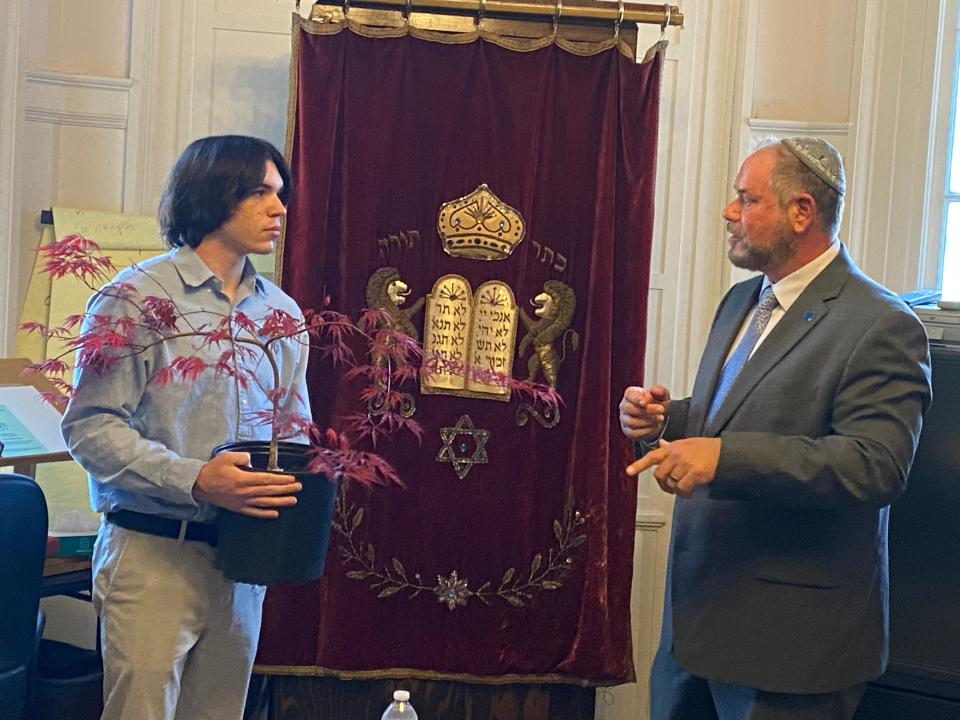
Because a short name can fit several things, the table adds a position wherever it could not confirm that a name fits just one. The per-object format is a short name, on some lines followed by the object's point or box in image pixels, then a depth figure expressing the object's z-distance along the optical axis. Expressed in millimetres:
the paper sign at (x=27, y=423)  2523
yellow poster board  2971
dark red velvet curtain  2787
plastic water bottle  1951
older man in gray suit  1874
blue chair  1955
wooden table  2549
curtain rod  2756
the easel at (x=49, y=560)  2531
